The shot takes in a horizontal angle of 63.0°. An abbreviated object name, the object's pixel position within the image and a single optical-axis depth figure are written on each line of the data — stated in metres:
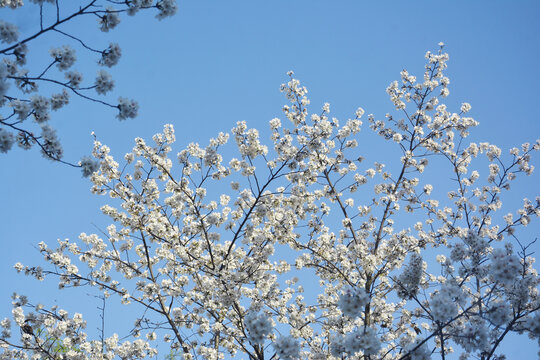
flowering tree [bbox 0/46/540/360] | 10.27
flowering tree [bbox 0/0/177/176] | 5.30
